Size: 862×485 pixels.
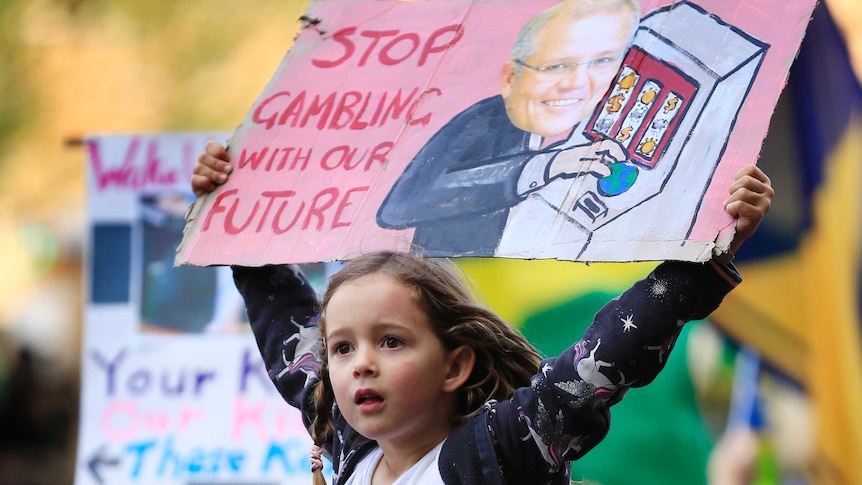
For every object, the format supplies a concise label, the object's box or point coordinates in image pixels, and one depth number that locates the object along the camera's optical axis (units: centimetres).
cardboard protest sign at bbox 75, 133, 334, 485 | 495
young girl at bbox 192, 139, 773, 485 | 363
